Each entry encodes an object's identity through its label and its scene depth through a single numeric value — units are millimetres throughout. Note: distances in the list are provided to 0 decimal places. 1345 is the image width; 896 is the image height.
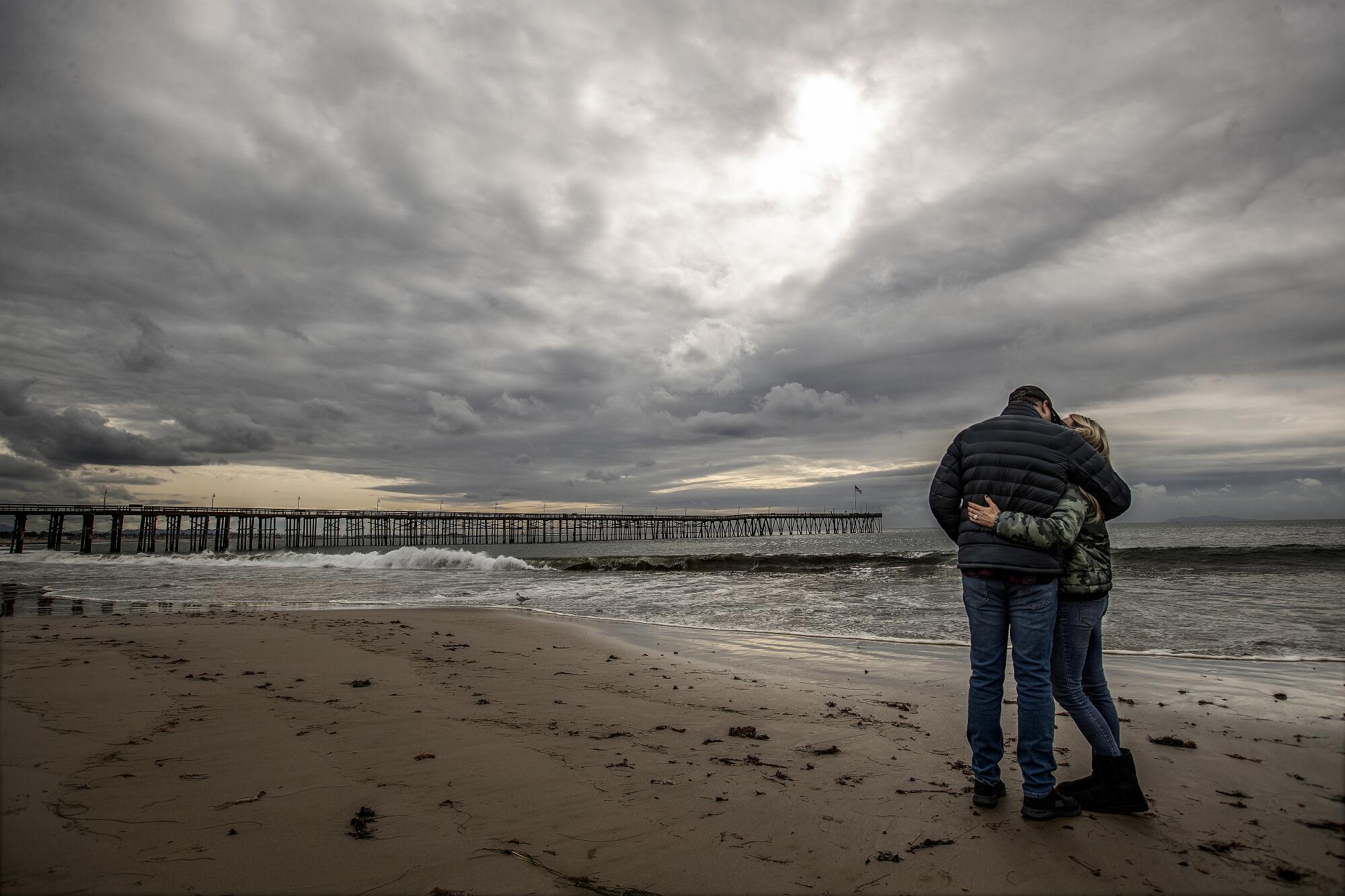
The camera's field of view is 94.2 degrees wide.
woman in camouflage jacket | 3217
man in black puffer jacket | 3148
